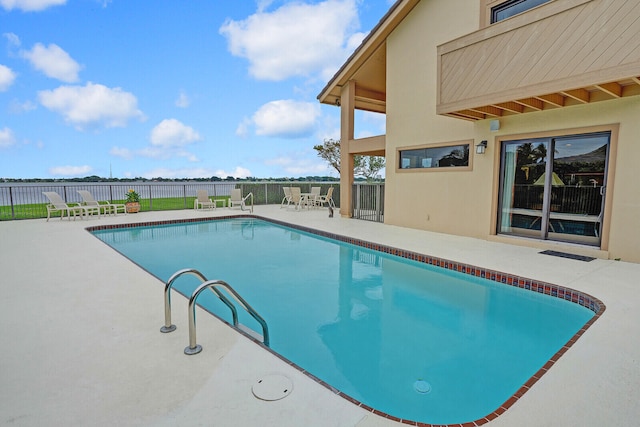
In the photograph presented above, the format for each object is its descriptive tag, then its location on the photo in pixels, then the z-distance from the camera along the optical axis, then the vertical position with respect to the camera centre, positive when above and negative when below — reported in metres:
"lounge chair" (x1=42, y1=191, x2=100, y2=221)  11.03 -0.67
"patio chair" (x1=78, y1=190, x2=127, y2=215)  12.09 -0.70
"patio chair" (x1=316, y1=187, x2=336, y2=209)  14.09 -0.71
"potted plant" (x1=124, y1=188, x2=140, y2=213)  12.94 -0.68
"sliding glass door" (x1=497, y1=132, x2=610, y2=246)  6.36 -0.09
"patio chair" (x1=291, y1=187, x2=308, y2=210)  14.97 -0.65
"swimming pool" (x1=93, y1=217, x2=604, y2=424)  2.95 -1.72
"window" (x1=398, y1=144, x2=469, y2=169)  8.37 +0.68
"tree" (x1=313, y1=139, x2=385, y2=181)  23.77 +1.64
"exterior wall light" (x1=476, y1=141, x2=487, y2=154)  7.75 +0.81
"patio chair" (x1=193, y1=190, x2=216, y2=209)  14.36 -0.64
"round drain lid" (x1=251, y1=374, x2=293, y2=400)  2.24 -1.38
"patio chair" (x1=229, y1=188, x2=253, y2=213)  14.68 -0.62
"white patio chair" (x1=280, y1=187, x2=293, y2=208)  16.14 -0.40
